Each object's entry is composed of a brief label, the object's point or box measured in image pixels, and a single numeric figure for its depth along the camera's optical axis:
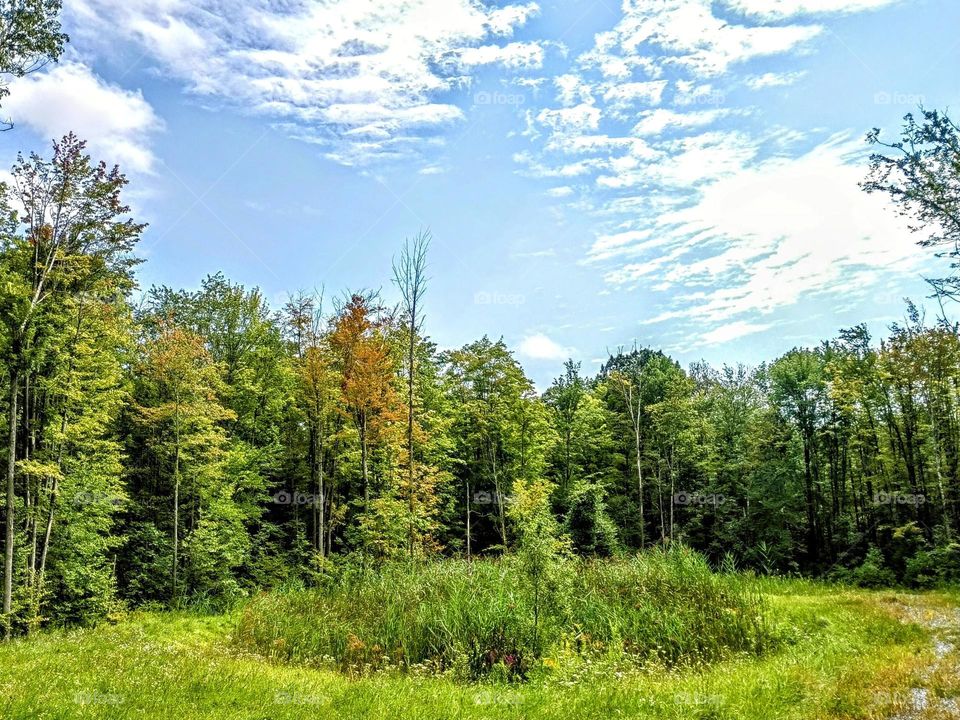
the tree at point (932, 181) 13.24
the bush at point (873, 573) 22.26
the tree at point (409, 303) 20.95
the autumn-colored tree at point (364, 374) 22.27
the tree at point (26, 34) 11.32
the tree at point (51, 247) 16.08
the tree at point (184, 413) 22.88
